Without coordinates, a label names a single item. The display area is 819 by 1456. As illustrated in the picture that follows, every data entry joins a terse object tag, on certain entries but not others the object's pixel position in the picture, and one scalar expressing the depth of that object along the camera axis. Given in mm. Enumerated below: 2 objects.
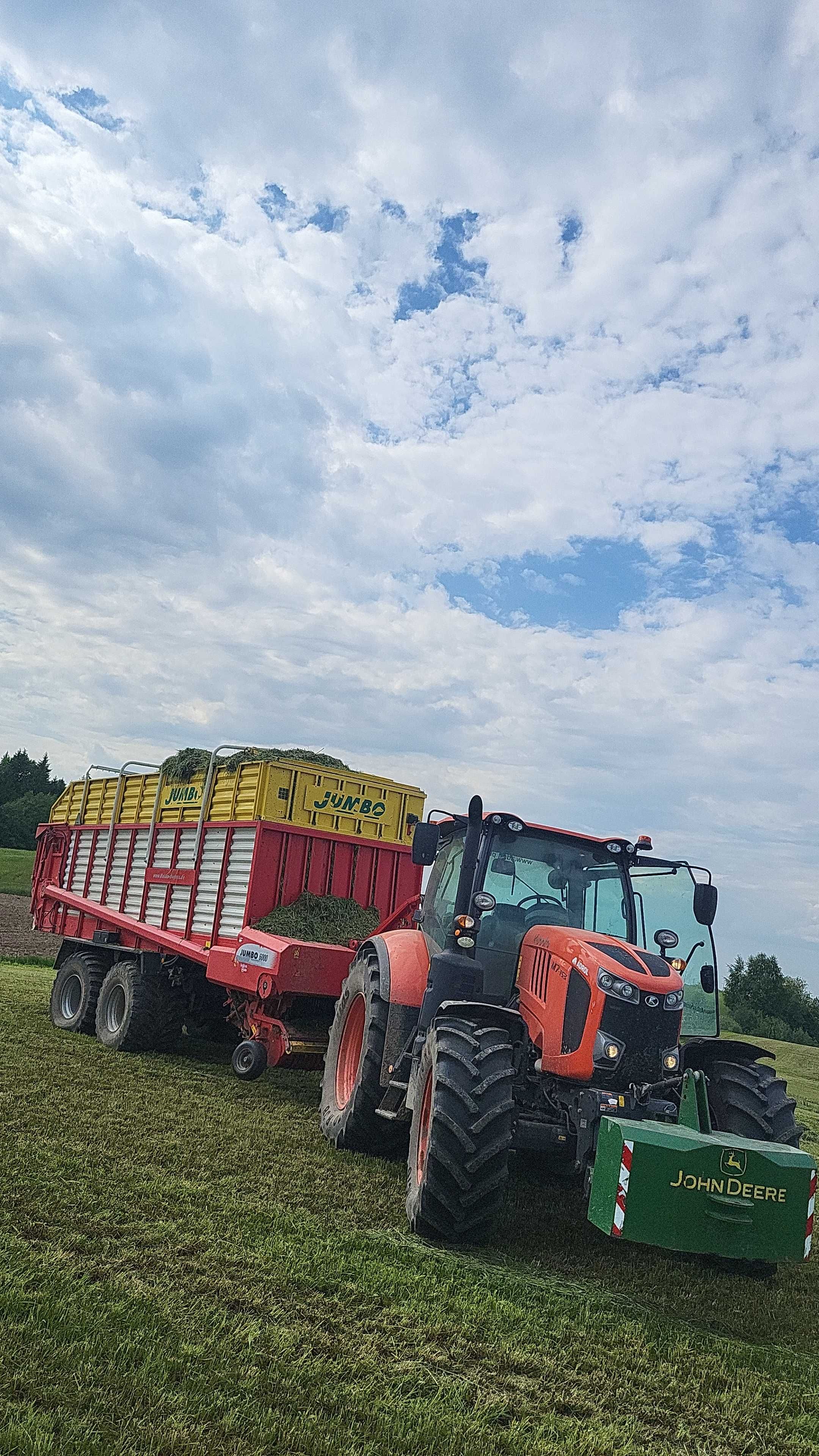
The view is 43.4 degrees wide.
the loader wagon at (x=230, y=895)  8852
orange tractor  4840
